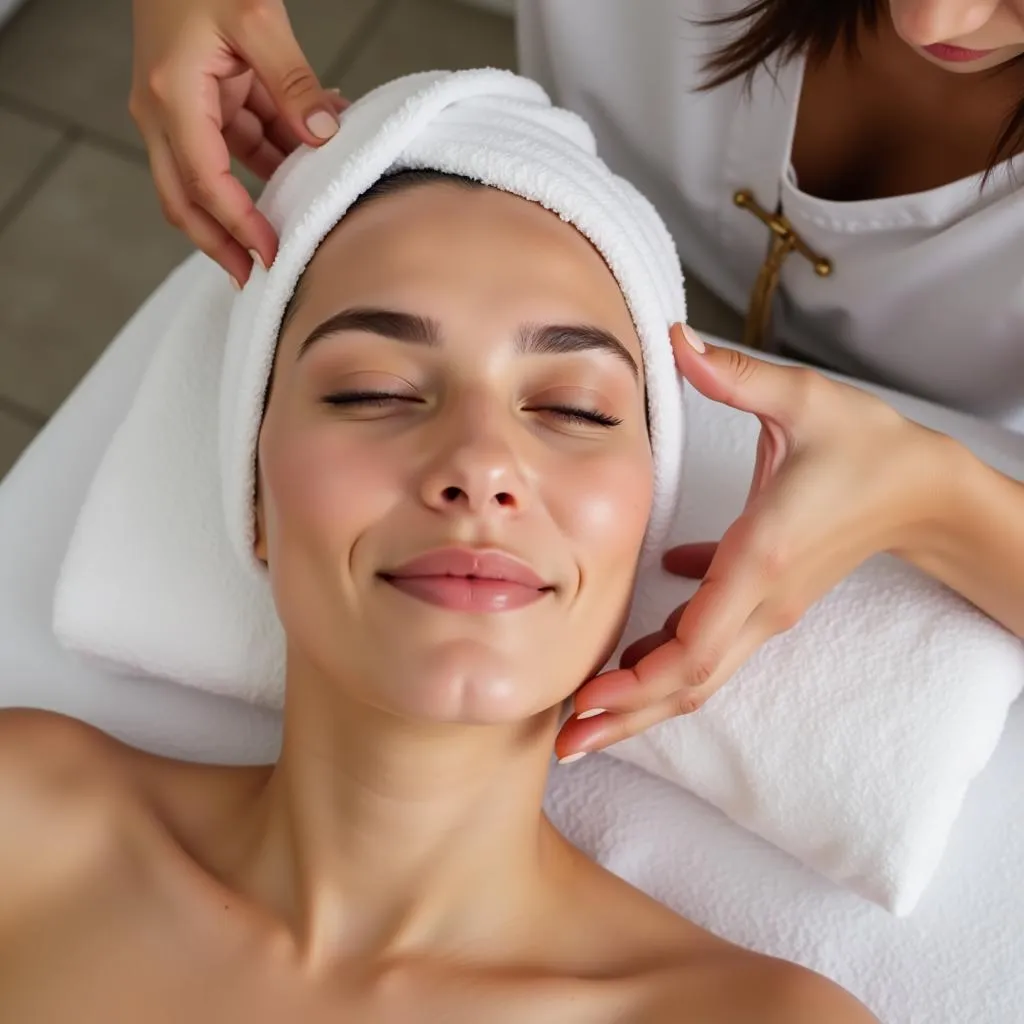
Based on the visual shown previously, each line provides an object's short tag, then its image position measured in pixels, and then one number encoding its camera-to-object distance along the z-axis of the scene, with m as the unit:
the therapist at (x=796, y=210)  0.95
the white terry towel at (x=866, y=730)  1.08
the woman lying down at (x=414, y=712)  0.88
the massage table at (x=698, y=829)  1.11
